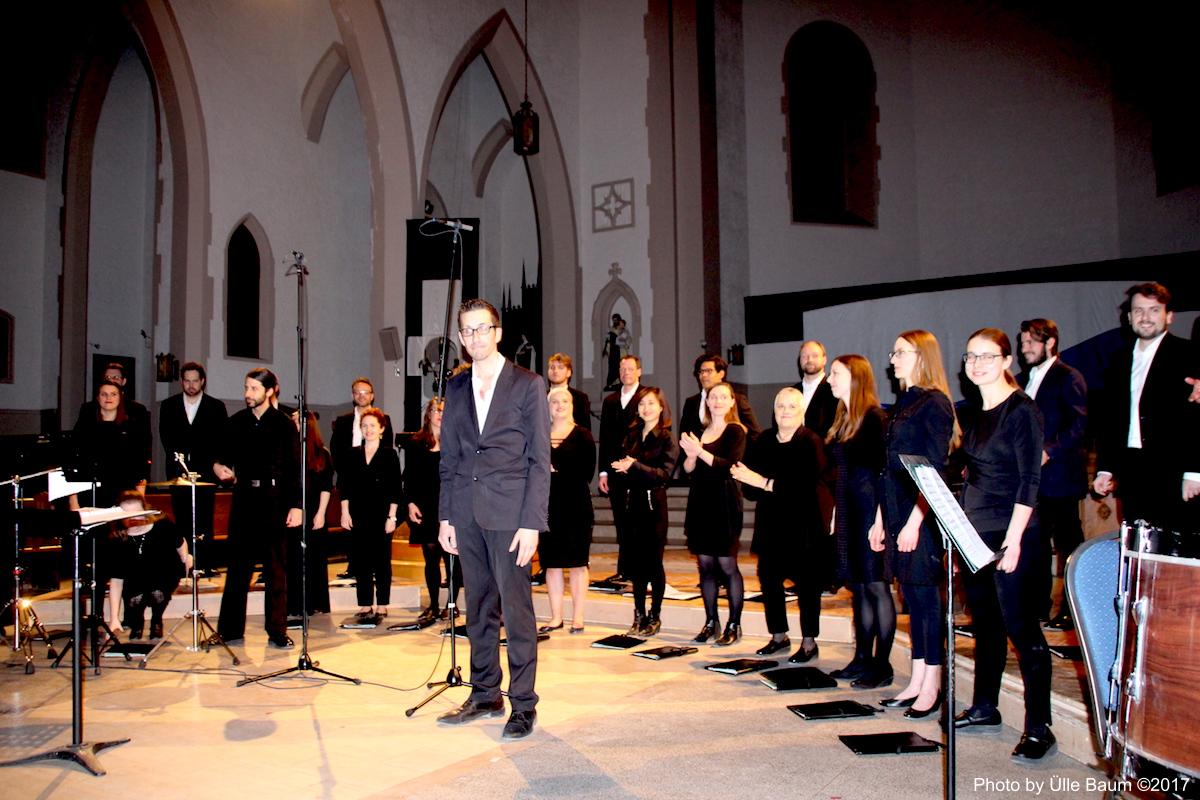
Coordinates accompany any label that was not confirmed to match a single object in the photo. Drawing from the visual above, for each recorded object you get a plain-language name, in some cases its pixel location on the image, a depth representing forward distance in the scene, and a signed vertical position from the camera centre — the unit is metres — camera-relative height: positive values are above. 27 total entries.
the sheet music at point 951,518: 2.32 -0.23
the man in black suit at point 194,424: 6.66 +0.16
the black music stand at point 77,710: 3.03 -0.92
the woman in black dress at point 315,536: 5.54 -0.63
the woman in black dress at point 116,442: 5.11 +0.01
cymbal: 5.09 -0.23
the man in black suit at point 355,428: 6.21 +0.09
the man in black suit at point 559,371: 5.70 +0.43
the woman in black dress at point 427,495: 5.71 -0.36
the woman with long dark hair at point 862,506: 3.94 -0.33
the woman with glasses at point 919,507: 3.44 -0.30
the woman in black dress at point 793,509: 4.55 -0.38
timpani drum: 1.95 -0.53
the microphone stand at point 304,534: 4.22 -0.45
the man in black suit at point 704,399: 5.26 +0.22
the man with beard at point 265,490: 5.08 -0.27
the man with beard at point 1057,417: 4.27 +0.06
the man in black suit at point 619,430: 5.46 +0.04
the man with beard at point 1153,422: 3.70 +0.03
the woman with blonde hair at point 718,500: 4.84 -0.35
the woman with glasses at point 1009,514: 3.01 -0.28
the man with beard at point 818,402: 5.95 +0.21
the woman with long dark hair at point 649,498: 5.22 -0.36
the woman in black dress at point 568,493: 5.23 -0.32
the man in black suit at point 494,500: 3.49 -0.24
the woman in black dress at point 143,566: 5.27 -0.72
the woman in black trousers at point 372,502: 5.91 -0.40
